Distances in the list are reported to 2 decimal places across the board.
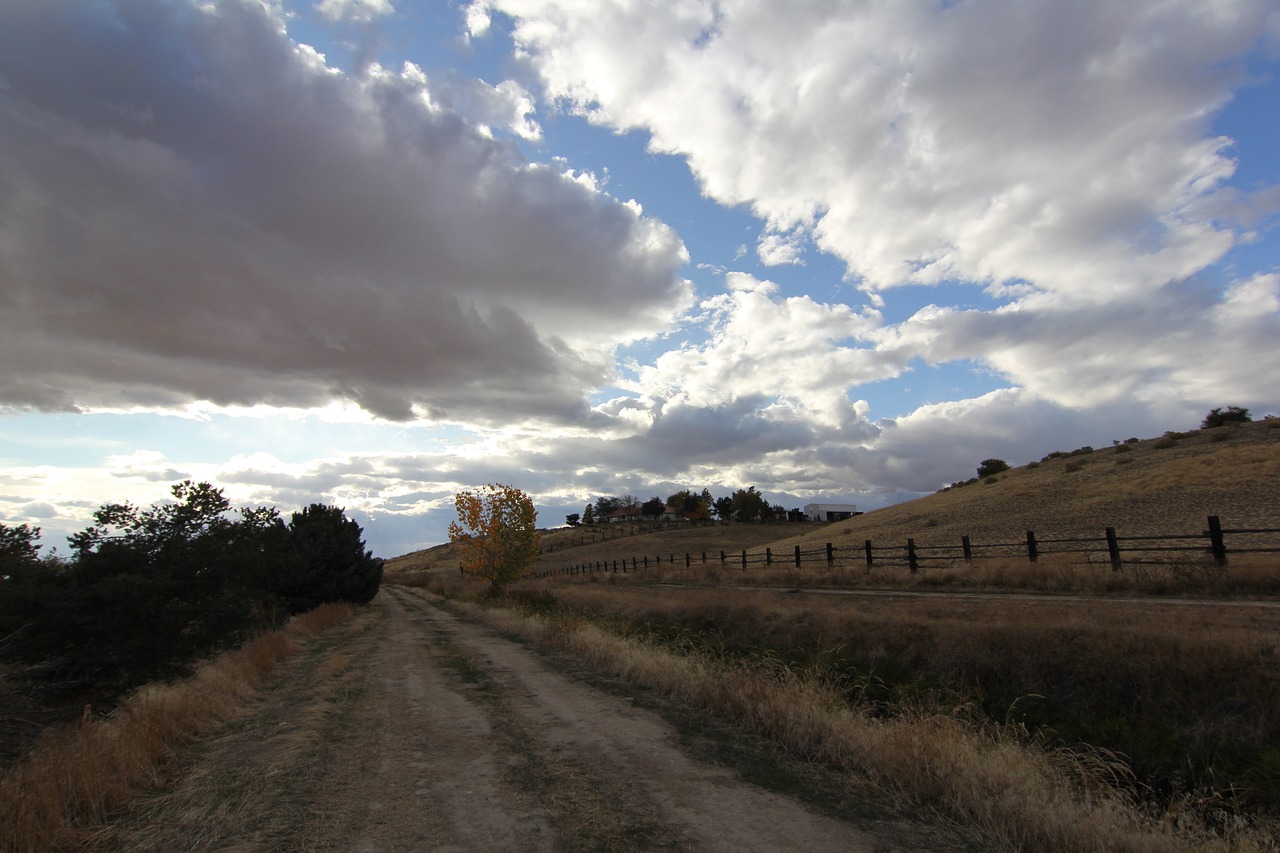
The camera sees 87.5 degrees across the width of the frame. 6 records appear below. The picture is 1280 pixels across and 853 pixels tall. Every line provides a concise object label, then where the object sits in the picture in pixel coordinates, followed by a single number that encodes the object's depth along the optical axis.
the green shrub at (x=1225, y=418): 47.35
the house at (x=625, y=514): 174.62
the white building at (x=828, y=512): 137.57
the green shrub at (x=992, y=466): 76.38
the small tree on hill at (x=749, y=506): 127.81
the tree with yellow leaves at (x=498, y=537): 46.22
